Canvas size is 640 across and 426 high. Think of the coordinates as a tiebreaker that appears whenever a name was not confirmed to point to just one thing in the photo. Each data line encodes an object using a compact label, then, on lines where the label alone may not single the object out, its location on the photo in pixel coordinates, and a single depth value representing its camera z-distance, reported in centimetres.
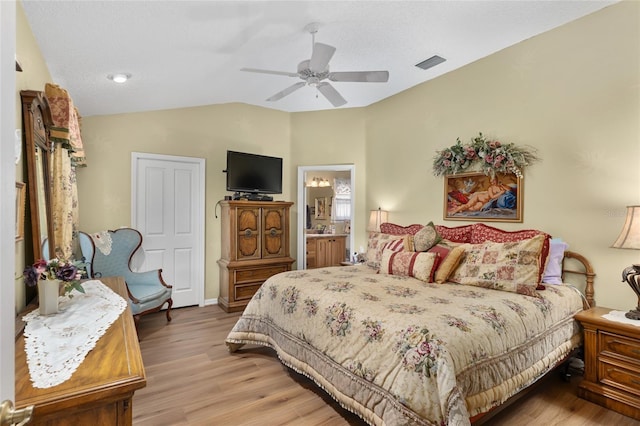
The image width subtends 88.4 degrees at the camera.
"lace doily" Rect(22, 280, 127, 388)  108
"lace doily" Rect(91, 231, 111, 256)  371
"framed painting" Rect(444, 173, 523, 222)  329
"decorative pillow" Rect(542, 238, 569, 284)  278
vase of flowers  162
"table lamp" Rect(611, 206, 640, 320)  232
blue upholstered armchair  360
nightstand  219
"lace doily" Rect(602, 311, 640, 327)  225
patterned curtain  221
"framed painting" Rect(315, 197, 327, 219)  774
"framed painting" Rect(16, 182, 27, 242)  165
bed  167
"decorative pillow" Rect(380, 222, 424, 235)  393
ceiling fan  249
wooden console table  93
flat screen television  456
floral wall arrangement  321
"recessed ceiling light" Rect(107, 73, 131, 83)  288
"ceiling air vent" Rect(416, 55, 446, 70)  343
